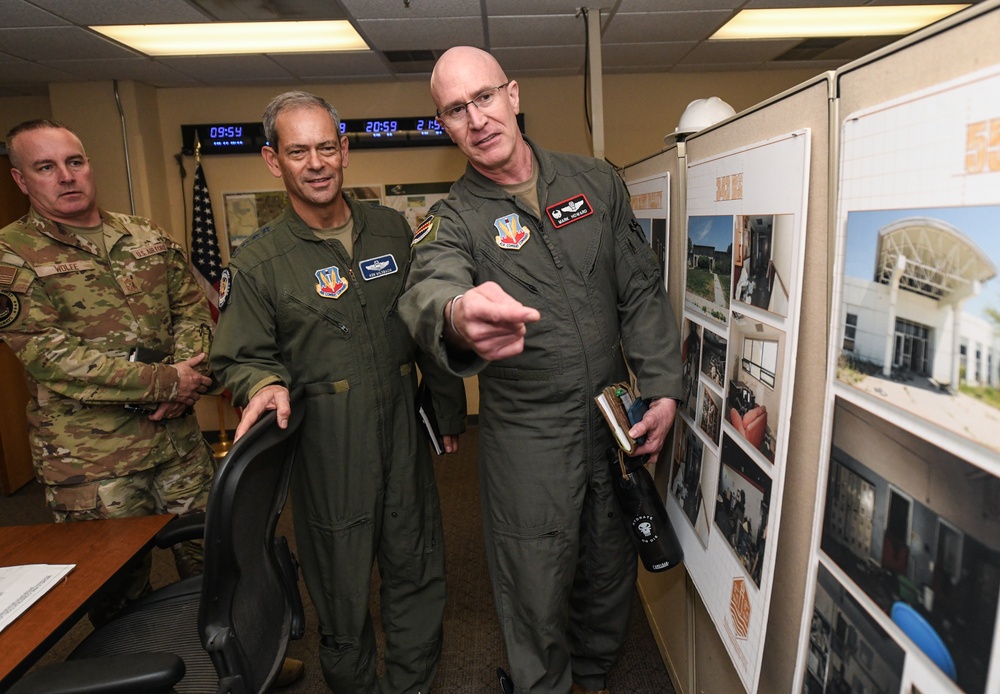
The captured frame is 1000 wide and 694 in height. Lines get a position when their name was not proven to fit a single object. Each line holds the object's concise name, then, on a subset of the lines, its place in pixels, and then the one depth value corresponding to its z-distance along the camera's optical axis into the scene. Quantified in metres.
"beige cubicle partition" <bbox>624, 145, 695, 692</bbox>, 1.52
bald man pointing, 1.39
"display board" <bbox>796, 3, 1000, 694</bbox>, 0.55
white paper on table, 1.14
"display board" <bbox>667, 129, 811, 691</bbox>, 0.90
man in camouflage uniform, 1.68
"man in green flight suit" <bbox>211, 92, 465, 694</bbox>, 1.59
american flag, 4.26
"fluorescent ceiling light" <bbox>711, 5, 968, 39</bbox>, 3.27
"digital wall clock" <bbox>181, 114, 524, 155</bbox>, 4.23
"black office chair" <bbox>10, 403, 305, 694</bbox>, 1.01
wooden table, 1.06
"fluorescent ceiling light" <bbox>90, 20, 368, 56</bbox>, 3.02
